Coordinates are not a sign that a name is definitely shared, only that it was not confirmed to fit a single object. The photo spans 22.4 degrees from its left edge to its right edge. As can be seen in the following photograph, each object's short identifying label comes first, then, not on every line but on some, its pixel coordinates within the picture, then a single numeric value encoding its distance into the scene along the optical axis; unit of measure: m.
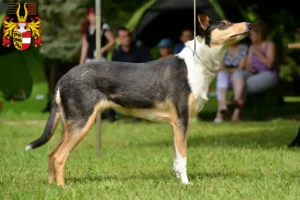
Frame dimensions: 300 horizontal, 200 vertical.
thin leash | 7.05
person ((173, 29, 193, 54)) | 15.81
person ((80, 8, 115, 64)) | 14.58
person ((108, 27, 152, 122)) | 15.22
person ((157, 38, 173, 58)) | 16.30
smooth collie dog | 6.92
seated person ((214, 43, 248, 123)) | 15.21
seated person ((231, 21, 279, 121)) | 15.04
